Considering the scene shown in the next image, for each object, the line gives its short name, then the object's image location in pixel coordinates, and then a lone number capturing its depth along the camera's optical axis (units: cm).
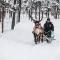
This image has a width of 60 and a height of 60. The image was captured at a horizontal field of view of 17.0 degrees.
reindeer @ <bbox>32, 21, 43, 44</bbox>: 1422
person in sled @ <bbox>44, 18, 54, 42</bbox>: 1460
